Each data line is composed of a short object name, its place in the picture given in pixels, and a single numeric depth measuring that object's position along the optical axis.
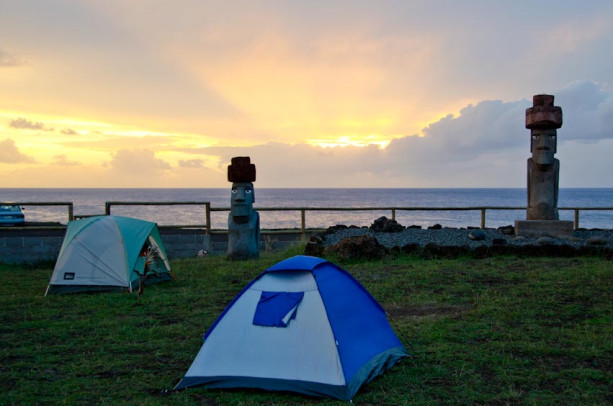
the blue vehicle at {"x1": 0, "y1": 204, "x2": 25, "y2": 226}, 21.91
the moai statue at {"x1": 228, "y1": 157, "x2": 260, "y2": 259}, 13.11
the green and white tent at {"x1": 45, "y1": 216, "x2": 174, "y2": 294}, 9.61
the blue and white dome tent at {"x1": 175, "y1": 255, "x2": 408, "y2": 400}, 4.99
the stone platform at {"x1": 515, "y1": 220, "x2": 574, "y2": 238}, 13.79
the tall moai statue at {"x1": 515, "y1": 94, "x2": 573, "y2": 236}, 13.76
